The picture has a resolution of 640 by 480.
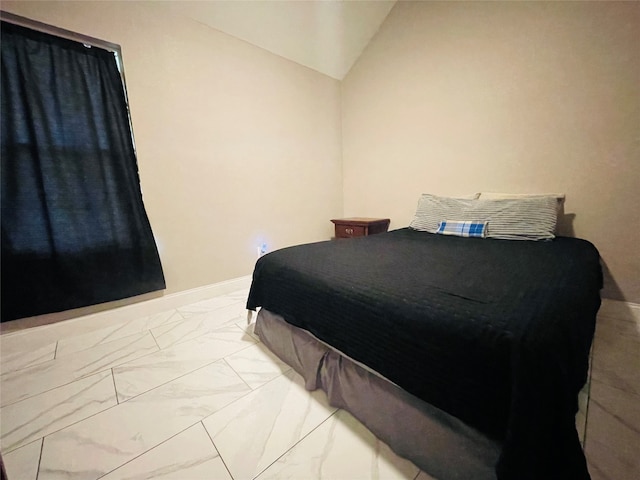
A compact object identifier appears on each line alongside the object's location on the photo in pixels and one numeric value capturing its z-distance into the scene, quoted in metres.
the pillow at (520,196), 1.85
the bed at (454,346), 0.61
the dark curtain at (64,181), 1.54
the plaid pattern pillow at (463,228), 1.89
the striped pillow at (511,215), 1.73
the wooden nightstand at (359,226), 2.75
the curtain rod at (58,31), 1.51
